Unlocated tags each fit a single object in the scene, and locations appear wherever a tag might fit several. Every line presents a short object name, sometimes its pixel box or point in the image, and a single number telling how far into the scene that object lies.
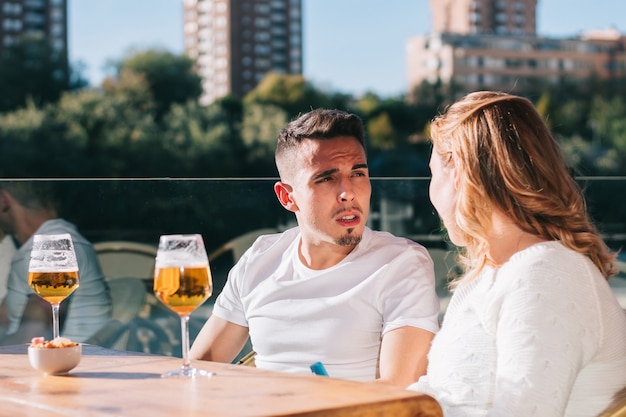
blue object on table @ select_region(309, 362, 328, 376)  1.76
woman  1.48
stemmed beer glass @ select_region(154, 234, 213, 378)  1.65
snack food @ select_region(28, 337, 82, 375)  1.67
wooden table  1.33
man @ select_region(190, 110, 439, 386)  2.10
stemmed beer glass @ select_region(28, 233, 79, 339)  1.88
